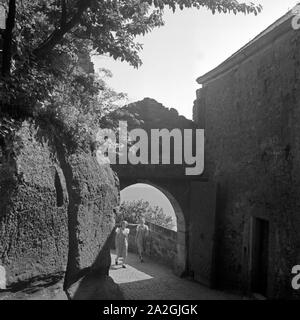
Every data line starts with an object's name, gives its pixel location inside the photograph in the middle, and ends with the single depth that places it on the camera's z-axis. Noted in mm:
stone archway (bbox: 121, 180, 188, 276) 11953
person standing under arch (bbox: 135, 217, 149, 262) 13594
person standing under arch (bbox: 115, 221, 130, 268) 12133
